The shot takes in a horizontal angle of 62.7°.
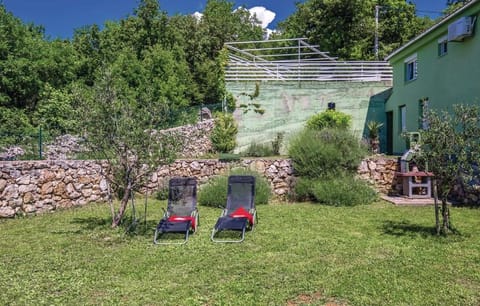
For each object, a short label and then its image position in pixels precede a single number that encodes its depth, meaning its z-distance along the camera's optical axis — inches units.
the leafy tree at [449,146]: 281.6
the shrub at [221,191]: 449.1
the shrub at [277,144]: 694.4
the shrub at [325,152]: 484.7
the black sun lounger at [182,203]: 319.6
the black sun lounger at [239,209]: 306.8
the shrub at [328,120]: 685.9
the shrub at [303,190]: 484.2
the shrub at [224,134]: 714.2
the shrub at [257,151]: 661.9
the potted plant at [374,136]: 724.0
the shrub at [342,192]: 452.8
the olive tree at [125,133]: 304.7
